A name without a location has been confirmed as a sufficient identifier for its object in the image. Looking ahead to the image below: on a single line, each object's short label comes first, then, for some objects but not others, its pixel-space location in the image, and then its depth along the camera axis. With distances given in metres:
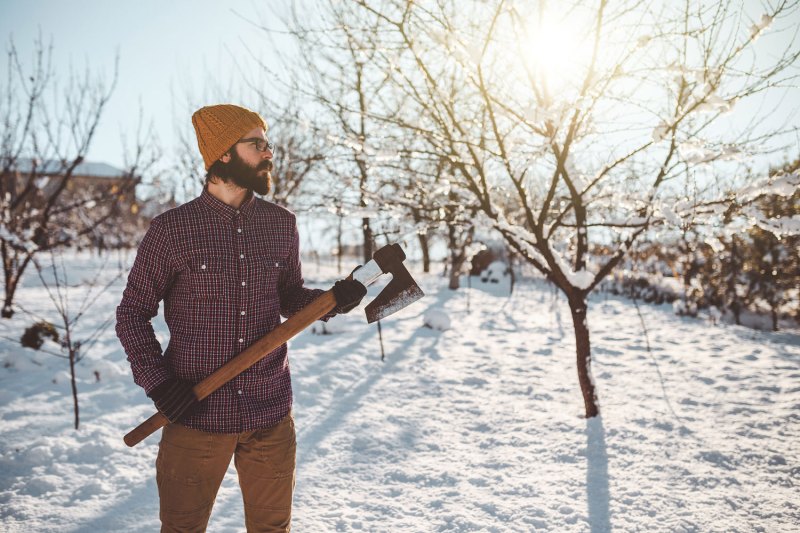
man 1.57
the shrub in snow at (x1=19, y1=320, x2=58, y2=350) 5.17
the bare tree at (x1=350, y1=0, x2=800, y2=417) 3.02
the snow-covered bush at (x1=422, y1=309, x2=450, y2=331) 7.36
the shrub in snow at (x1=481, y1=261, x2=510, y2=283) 16.05
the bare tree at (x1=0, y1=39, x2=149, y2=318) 5.08
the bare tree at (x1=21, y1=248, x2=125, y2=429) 5.00
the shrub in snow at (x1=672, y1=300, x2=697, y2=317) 9.99
